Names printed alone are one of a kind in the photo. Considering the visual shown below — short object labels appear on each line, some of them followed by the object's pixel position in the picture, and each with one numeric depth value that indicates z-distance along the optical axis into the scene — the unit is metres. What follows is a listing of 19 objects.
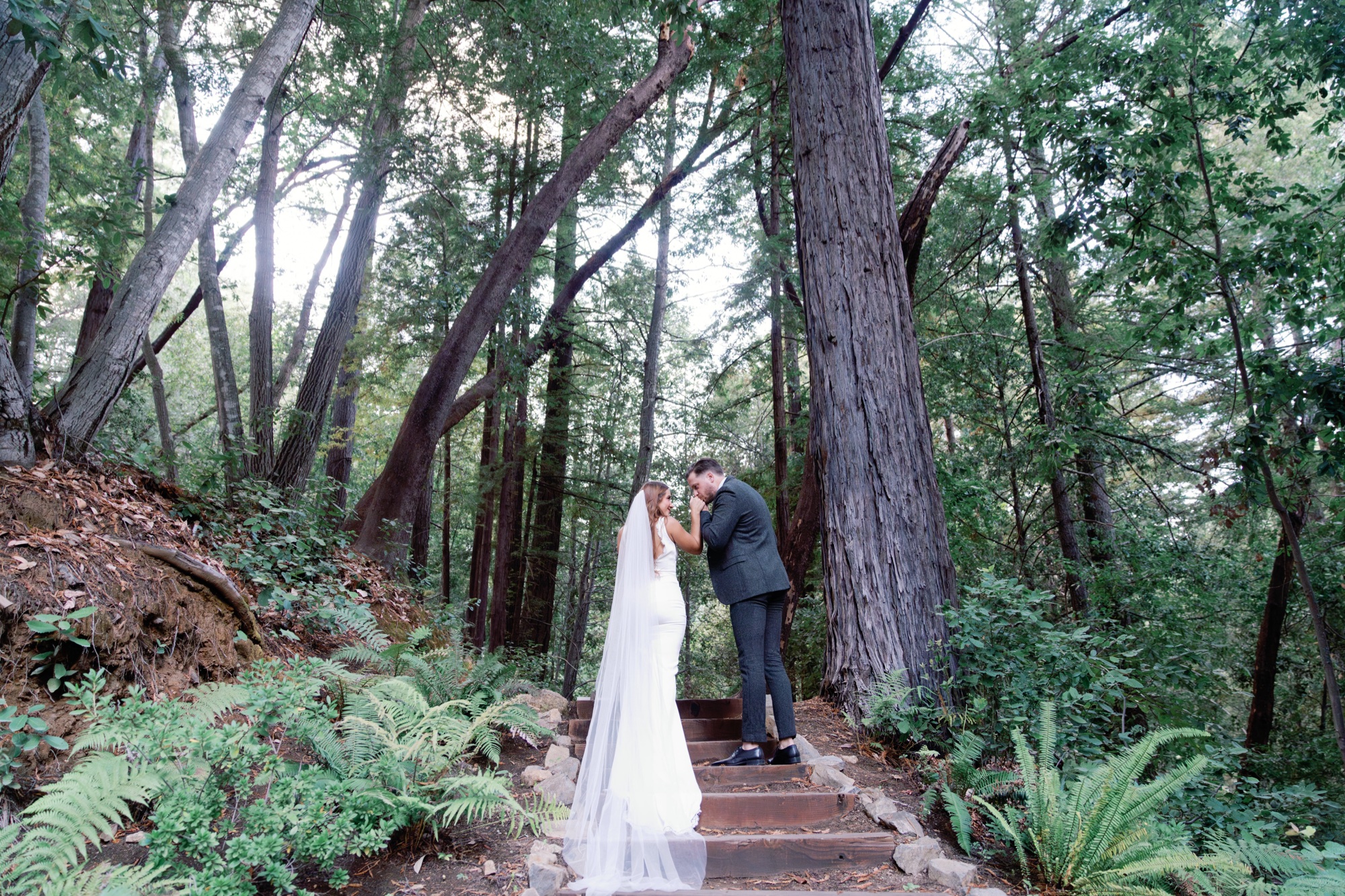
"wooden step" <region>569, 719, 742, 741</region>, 5.78
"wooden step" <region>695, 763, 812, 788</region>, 4.72
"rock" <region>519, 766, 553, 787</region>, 4.63
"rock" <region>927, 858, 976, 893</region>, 3.40
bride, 3.66
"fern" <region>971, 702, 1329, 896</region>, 3.21
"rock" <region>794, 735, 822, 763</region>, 4.95
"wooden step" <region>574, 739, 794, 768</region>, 5.25
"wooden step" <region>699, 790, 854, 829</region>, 4.16
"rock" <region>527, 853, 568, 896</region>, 3.37
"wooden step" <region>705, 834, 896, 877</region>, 3.71
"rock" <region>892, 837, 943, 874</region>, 3.60
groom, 4.88
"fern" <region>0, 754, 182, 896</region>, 2.50
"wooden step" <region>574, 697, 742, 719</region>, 6.27
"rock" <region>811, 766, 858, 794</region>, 4.37
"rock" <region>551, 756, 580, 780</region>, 4.75
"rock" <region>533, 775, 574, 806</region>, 4.35
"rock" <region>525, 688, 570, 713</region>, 6.41
